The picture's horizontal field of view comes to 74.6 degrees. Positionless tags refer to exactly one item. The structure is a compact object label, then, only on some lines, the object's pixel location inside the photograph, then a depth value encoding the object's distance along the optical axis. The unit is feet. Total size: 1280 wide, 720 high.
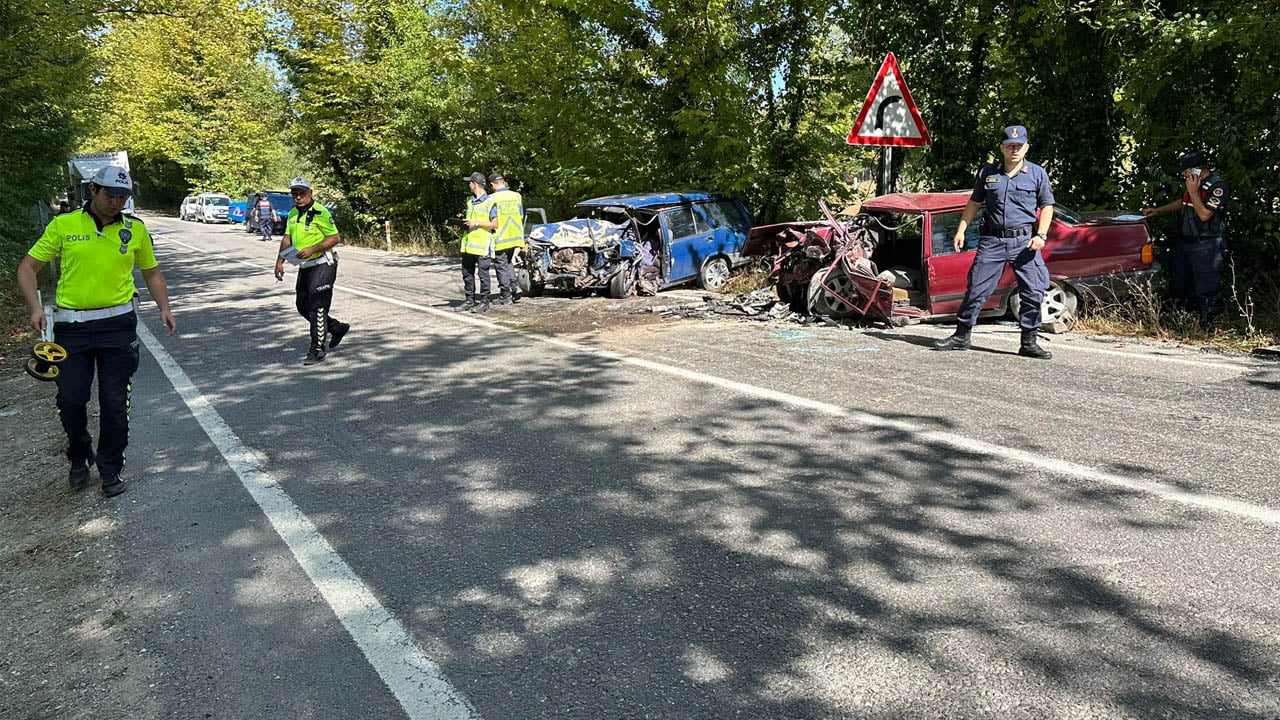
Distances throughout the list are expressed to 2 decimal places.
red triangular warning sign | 31.11
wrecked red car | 28.53
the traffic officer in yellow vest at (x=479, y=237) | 37.86
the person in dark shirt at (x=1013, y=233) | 24.56
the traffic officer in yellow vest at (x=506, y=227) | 38.14
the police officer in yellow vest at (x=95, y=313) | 15.90
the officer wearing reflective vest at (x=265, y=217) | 106.52
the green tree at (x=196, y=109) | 164.14
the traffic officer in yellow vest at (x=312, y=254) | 27.04
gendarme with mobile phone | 26.71
